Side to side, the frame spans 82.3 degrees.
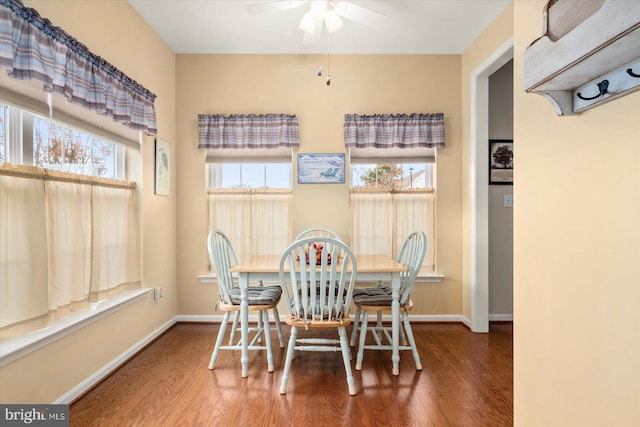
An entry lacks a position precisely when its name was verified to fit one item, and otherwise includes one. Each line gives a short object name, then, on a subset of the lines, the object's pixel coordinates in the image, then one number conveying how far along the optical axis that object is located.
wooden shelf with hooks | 0.79
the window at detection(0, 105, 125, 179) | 1.84
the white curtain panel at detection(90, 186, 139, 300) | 2.42
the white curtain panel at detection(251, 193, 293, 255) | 3.79
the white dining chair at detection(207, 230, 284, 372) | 2.59
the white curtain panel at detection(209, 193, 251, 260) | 3.79
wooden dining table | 2.51
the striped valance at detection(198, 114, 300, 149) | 3.70
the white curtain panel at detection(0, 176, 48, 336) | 1.71
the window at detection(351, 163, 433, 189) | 3.84
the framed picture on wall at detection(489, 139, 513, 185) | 3.75
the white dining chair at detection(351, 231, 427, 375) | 2.62
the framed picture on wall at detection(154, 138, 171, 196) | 3.28
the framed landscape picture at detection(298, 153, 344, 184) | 3.76
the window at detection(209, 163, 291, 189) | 3.84
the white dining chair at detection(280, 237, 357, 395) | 2.20
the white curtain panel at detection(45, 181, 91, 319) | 1.99
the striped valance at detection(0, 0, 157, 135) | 1.67
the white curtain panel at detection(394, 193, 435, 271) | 3.81
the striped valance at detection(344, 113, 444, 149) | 3.71
